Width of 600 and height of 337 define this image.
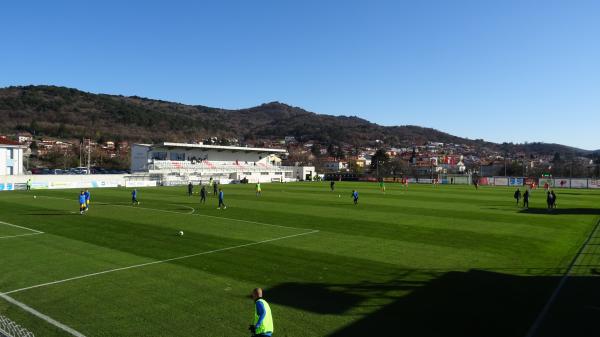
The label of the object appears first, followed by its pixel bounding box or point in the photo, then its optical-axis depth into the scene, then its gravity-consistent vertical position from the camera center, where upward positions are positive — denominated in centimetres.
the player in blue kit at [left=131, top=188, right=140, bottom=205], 3675 -211
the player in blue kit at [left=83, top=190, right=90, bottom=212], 3005 -148
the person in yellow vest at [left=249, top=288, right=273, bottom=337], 734 -252
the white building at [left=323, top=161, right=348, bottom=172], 16899 +342
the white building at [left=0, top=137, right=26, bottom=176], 6494 +343
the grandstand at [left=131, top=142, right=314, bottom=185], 7888 +239
